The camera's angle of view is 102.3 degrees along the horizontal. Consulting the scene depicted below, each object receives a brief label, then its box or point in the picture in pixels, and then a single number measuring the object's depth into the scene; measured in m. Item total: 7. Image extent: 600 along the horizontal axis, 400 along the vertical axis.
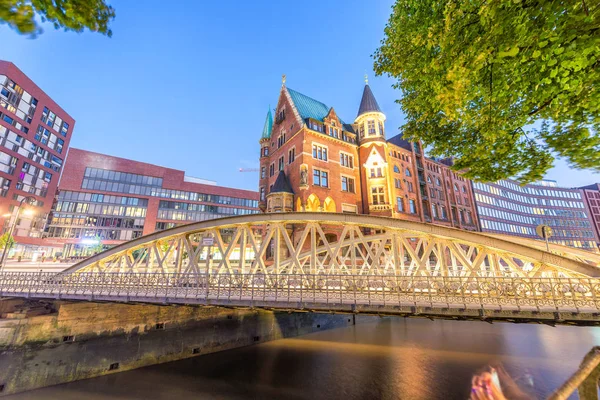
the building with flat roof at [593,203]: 73.88
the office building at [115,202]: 54.59
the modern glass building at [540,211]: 56.59
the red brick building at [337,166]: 27.12
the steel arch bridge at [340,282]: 8.11
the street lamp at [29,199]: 46.59
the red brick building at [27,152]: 43.28
